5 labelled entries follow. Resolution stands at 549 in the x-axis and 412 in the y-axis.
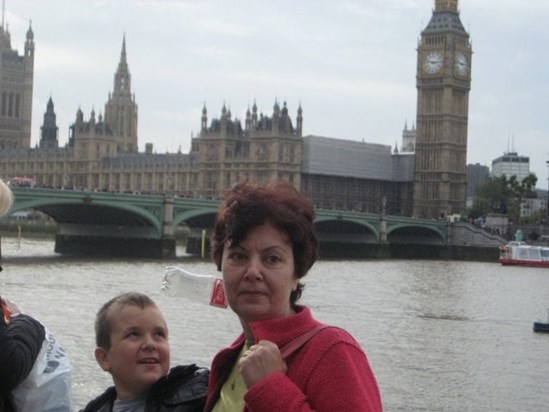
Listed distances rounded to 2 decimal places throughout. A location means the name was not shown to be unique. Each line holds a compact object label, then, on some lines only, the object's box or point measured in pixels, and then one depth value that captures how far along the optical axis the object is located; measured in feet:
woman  6.59
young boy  8.10
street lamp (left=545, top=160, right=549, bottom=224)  207.76
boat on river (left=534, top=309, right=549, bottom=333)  55.57
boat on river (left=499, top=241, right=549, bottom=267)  144.77
